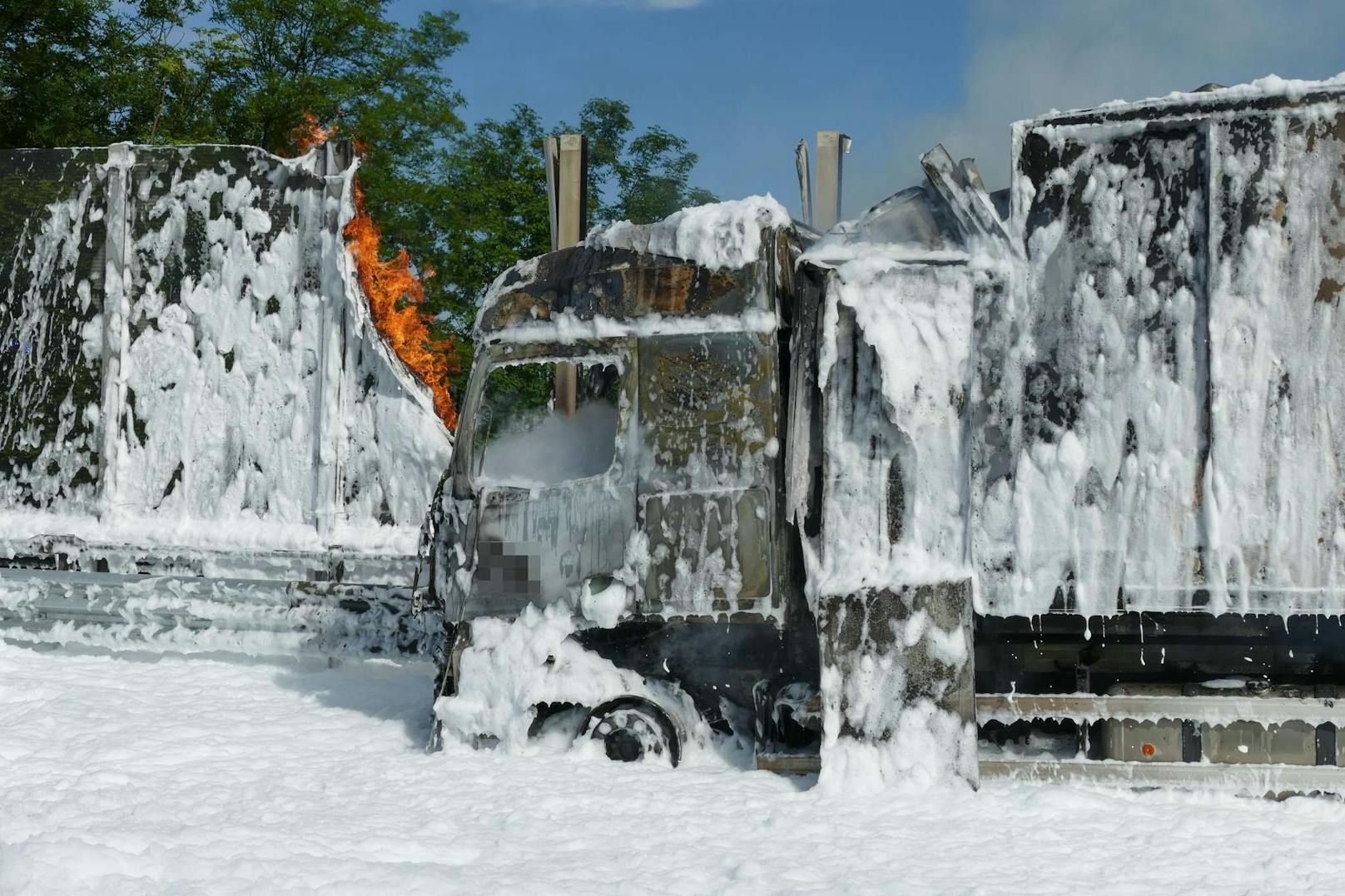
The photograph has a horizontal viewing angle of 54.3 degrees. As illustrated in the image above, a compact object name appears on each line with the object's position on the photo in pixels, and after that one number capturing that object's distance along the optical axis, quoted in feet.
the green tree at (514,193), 107.55
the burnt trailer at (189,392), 34.73
